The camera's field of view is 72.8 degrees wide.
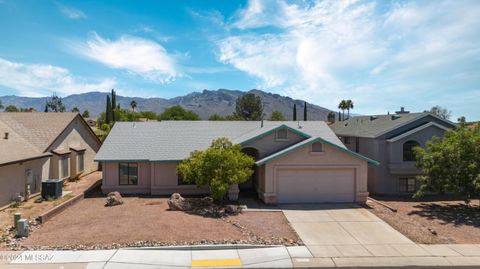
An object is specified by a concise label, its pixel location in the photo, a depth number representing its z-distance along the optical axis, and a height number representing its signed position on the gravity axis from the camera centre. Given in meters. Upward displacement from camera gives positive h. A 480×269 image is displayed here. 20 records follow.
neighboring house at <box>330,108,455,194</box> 25.28 -0.71
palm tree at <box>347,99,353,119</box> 98.78 +10.56
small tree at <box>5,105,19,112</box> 84.19 +7.56
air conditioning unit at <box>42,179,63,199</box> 20.83 -3.33
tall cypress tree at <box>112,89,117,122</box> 75.56 +9.12
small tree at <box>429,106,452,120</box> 86.81 +7.60
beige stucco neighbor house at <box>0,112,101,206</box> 19.05 -0.91
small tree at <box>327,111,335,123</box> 57.00 +3.82
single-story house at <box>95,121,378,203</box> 21.17 -1.46
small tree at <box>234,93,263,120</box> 86.06 +8.06
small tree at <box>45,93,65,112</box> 140.38 +14.16
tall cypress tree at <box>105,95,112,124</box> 75.81 +5.99
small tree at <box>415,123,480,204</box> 19.41 -1.56
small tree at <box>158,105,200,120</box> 90.69 +6.73
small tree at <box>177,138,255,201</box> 18.56 -1.85
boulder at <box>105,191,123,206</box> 19.41 -3.74
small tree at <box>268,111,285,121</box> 85.56 +6.00
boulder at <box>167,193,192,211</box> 18.53 -3.80
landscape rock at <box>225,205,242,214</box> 18.17 -4.01
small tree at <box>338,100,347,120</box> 98.88 +10.41
